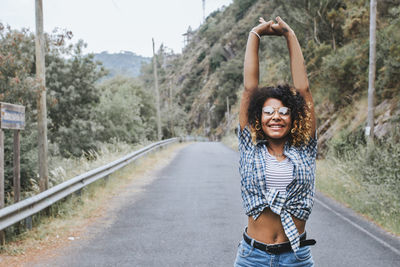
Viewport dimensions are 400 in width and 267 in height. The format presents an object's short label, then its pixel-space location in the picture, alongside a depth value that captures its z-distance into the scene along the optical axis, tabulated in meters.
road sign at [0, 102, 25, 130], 6.13
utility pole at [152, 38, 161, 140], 32.28
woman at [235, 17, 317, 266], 2.40
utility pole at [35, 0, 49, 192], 8.24
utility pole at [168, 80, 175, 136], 46.64
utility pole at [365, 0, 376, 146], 12.35
